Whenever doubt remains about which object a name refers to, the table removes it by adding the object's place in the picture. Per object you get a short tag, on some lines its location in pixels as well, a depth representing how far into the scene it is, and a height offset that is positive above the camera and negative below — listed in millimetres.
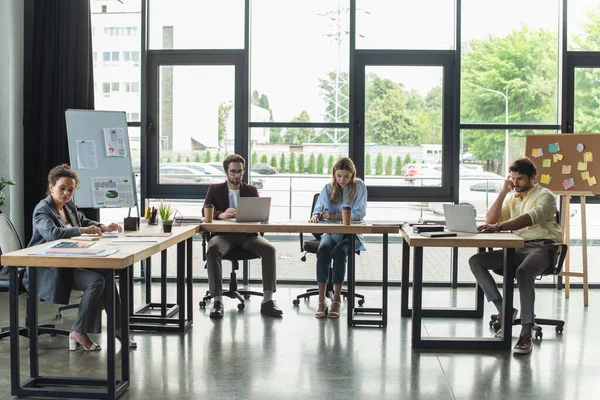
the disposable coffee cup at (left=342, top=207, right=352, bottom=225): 5027 -359
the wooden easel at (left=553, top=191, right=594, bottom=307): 5966 -580
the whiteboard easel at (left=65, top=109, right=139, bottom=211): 6066 +87
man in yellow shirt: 4633 -464
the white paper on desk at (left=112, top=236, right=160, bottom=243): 4117 -447
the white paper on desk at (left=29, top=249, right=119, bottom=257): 3486 -451
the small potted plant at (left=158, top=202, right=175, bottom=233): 4672 -372
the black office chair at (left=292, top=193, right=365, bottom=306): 5586 -948
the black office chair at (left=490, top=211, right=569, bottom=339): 4750 -1059
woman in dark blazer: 3982 -612
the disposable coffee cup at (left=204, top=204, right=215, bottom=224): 5243 -363
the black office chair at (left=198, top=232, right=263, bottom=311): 5500 -908
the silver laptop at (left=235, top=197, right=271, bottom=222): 5242 -333
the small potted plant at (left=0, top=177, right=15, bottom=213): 5602 -154
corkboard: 6055 +40
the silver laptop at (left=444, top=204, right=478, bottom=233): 4625 -352
